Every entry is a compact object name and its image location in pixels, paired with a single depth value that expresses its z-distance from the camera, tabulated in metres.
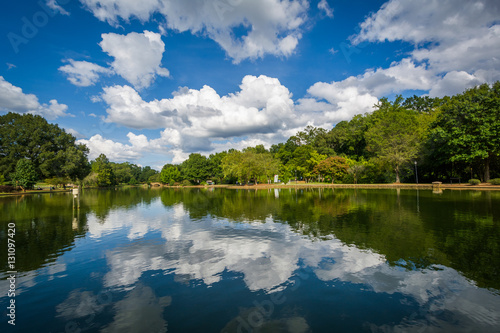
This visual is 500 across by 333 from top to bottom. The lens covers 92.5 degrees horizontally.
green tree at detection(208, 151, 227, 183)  95.78
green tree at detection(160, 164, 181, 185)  109.93
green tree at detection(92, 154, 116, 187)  96.47
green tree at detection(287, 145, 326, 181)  66.19
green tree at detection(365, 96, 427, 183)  47.72
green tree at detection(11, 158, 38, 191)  54.34
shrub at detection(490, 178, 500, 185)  36.07
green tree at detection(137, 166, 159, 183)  158.05
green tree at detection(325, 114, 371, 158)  65.40
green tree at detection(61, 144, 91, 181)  65.26
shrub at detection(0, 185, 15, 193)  49.54
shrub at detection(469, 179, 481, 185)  38.53
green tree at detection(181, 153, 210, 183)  96.88
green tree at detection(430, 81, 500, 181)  35.88
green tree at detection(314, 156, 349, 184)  57.88
